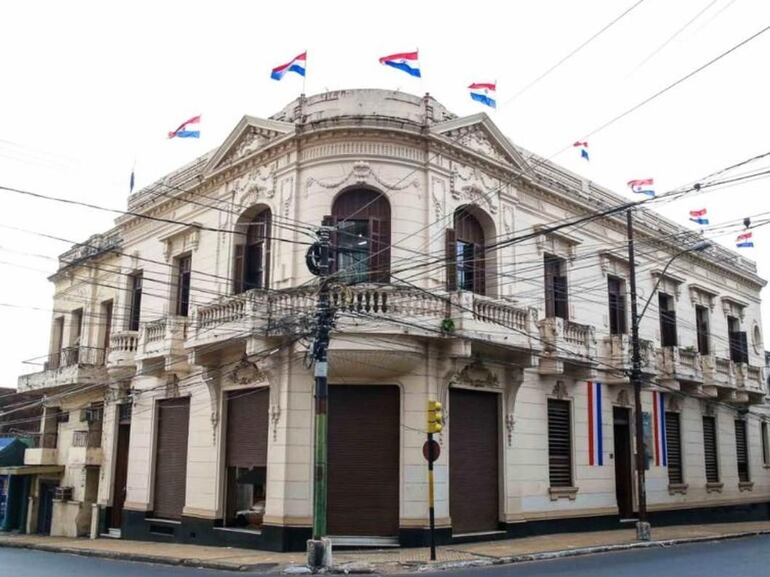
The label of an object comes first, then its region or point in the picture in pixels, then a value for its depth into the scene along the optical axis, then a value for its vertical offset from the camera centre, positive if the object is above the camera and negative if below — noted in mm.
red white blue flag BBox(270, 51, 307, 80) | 20344 +9683
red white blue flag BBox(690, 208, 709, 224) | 31328 +9476
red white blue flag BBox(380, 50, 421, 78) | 19484 +9498
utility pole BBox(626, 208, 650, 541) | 21828 +1257
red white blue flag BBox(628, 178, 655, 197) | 27478 +9342
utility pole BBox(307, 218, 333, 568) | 16141 +1279
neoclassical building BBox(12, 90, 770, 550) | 19547 +2926
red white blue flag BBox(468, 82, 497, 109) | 21406 +9641
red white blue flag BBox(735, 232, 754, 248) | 32938 +8994
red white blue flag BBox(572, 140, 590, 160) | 25281 +9767
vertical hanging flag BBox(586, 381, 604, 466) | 25359 +1093
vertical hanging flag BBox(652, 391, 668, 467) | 28252 +1133
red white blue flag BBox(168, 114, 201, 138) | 22781 +9095
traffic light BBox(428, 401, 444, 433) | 17312 +861
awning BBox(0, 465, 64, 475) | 31484 -614
